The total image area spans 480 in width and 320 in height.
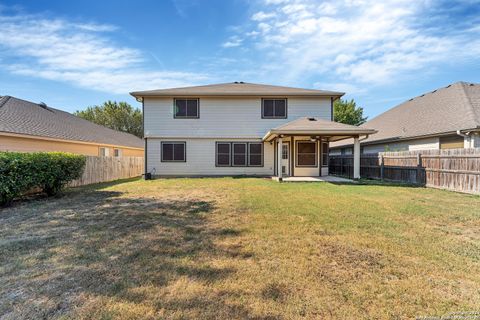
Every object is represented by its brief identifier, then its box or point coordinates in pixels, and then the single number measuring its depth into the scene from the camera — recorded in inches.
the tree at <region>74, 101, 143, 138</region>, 1519.4
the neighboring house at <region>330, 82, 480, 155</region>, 460.8
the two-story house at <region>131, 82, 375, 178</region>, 588.7
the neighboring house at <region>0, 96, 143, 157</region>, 431.1
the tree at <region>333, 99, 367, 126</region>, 1421.0
